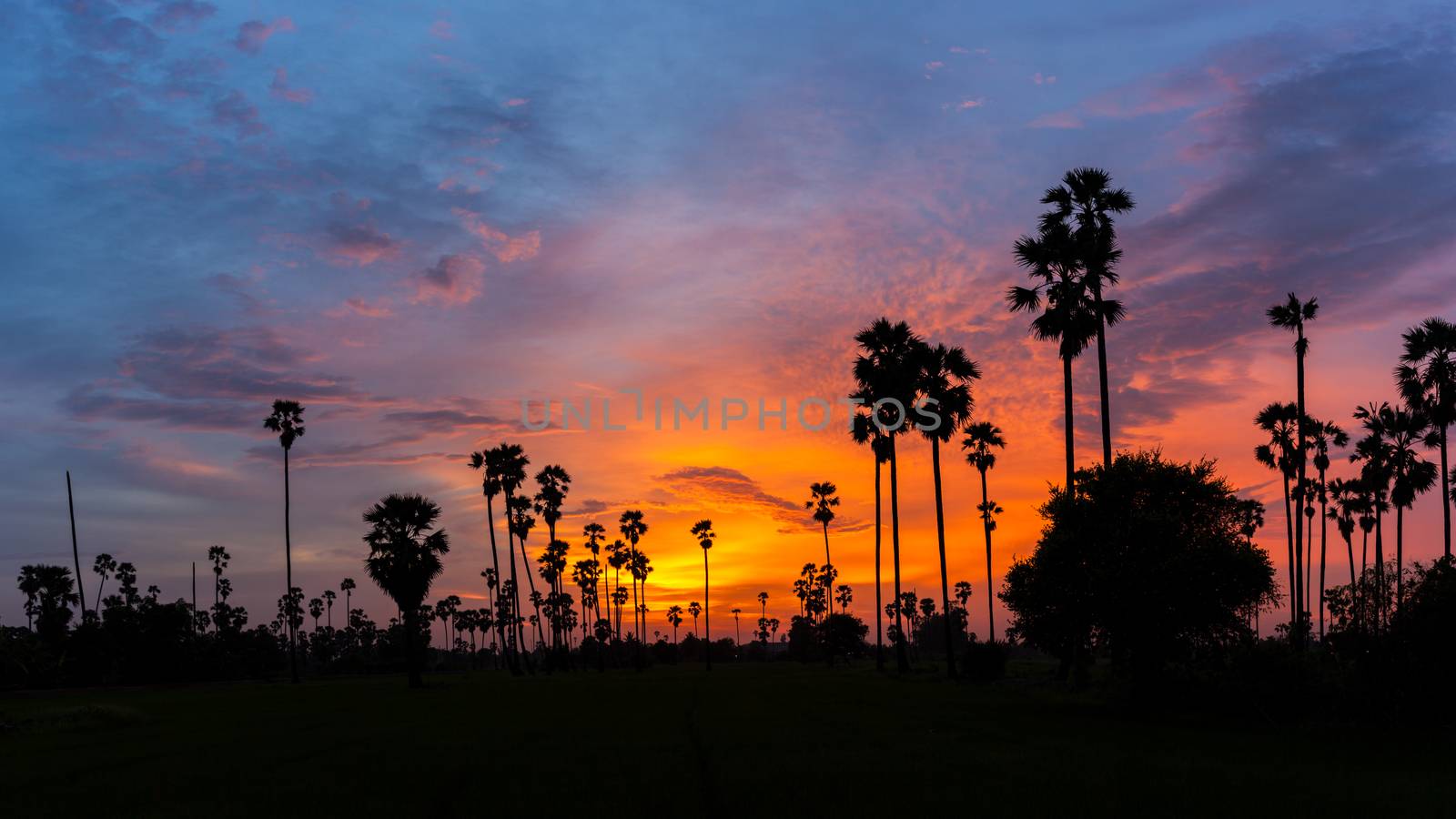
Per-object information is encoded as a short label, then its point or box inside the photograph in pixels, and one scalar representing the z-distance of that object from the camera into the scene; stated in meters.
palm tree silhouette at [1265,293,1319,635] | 51.19
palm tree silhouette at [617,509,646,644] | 131.25
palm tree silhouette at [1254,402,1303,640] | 72.31
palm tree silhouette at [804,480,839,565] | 105.06
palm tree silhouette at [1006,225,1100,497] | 44.41
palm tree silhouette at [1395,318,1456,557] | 51.00
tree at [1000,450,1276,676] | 33.47
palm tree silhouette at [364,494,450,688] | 70.38
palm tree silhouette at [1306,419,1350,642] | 77.50
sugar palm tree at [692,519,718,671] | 135.38
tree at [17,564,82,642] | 91.31
